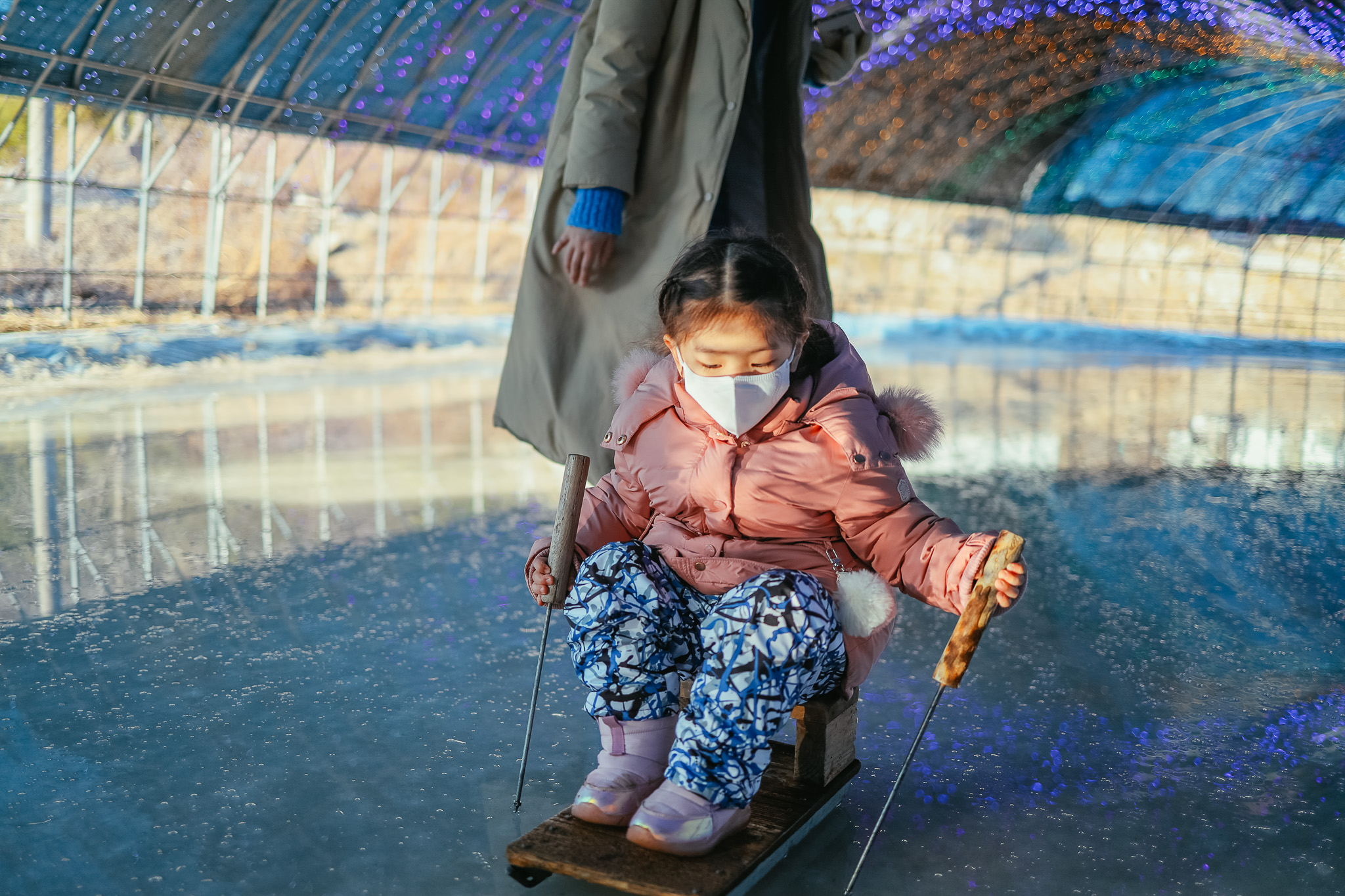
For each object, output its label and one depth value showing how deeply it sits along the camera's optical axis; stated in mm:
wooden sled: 1440
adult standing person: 2242
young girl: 1521
